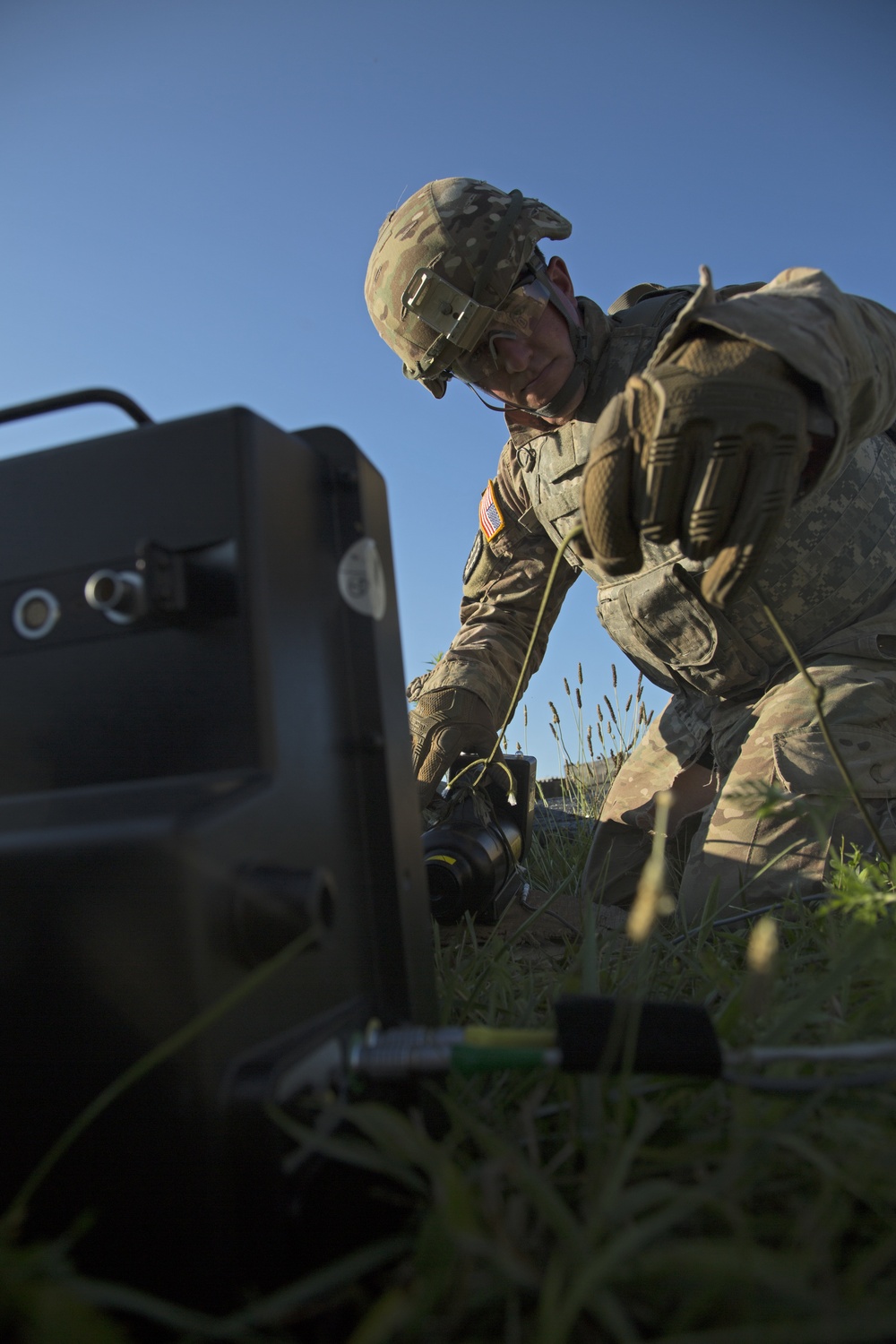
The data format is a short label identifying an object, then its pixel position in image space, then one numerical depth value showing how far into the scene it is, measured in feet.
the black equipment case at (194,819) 1.94
